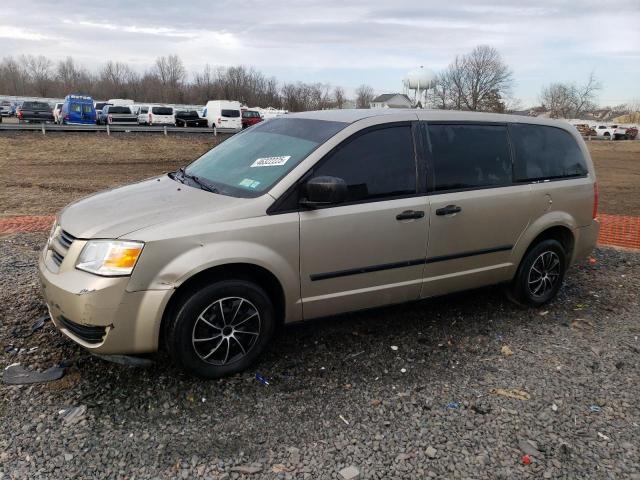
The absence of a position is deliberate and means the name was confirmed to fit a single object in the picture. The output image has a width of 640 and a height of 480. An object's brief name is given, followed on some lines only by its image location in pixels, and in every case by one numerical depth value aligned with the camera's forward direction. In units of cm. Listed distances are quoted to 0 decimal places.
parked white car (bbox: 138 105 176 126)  3784
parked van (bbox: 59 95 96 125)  3194
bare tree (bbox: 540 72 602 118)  10886
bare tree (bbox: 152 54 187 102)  9458
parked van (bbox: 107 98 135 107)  5249
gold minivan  312
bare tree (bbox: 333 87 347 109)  9328
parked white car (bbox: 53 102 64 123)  3314
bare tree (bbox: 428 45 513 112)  6650
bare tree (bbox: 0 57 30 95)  9538
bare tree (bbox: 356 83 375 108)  8794
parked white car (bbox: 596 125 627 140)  6044
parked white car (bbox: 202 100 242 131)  3666
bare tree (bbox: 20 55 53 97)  9500
